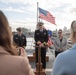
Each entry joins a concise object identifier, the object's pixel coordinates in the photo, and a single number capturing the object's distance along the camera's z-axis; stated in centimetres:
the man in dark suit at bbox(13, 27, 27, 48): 322
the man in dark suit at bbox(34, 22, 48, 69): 312
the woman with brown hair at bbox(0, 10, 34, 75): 72
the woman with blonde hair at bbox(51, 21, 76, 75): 78
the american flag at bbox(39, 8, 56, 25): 506
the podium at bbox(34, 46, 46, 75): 277
